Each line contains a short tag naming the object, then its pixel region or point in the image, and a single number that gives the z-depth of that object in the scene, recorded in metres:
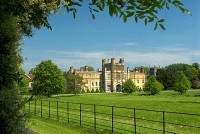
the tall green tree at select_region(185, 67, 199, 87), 133.00
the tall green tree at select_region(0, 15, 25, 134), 6.61
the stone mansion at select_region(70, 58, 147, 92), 132.00
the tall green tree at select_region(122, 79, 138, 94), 87.12
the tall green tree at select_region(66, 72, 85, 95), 88.94
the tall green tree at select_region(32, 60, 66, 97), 72.12
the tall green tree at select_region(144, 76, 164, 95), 78.86
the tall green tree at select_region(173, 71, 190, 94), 72.81
